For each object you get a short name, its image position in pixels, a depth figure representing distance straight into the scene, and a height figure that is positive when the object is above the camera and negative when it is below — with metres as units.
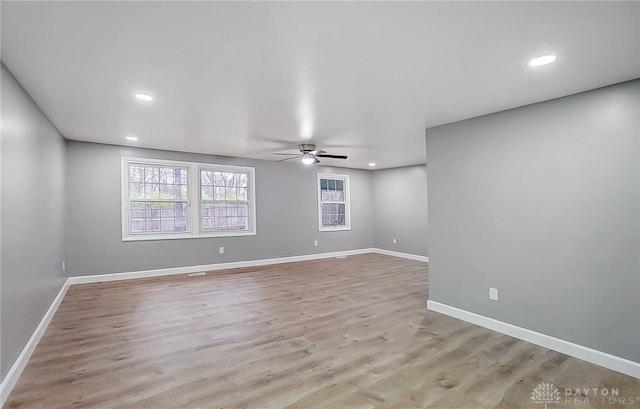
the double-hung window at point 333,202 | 8.16 +0.24
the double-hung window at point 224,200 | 6.45 +0.28
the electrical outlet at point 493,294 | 3.35 -0.93
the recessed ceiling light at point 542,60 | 2.17 +1.05
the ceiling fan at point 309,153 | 5.25 +0.99
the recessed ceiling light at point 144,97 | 2.98 +1.14
